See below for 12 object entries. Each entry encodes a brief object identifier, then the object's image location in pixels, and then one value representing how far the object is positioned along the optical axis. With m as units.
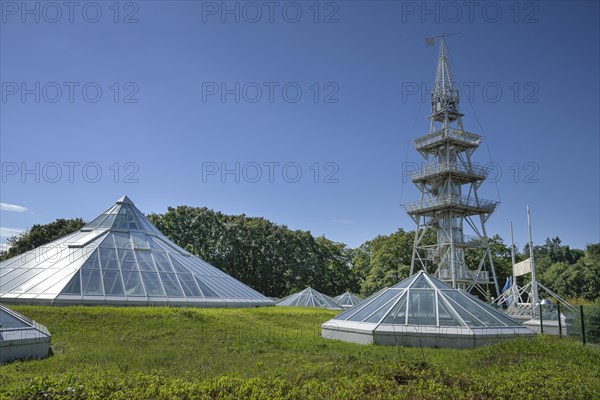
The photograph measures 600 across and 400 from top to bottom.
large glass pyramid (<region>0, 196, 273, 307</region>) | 22.48
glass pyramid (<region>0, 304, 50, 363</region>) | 11.93
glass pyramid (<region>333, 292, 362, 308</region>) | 44.41
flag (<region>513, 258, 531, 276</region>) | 34.75
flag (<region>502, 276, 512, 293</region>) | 43.16
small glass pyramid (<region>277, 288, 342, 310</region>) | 40.31
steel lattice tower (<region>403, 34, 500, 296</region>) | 40.97
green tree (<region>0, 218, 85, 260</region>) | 53.78
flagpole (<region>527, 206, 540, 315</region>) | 28.56
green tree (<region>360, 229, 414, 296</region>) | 50.19
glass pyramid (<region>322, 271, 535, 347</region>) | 15.37
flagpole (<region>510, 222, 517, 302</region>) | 35.75
